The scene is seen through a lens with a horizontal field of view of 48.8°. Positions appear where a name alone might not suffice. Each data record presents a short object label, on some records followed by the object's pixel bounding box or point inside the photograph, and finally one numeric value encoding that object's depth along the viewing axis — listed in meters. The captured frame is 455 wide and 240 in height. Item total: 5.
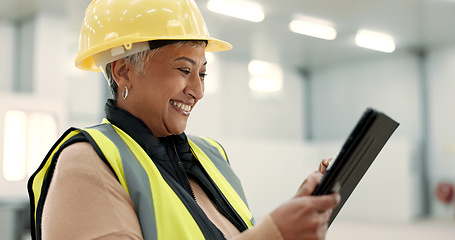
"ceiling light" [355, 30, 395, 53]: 10.62
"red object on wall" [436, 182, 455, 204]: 11.35
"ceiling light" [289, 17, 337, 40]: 9.50
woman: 1.02
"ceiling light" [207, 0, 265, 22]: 8.16
